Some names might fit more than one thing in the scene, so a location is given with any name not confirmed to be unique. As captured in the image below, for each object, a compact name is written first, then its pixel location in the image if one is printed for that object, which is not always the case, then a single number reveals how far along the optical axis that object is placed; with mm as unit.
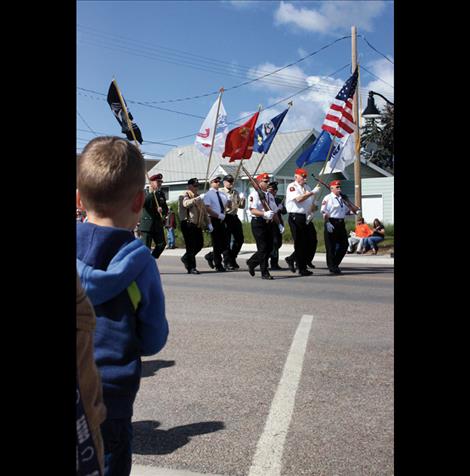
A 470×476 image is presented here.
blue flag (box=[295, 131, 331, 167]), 15781
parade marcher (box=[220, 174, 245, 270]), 14336
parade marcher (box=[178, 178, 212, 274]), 13453
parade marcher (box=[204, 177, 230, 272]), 13973
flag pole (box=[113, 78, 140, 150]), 9750
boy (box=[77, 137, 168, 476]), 1952
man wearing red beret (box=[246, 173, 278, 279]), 12359
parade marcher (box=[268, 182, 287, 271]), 13906
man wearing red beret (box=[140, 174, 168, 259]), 12930
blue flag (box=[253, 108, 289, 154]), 17906
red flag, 16188
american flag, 14625
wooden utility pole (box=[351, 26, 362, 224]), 21812
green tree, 22445
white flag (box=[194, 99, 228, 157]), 16969
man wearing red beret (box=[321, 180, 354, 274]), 13141
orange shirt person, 20688
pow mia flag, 10156
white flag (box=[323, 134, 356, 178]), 16016
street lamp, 17812
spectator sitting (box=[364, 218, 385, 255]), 20453
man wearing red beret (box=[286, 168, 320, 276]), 12812
